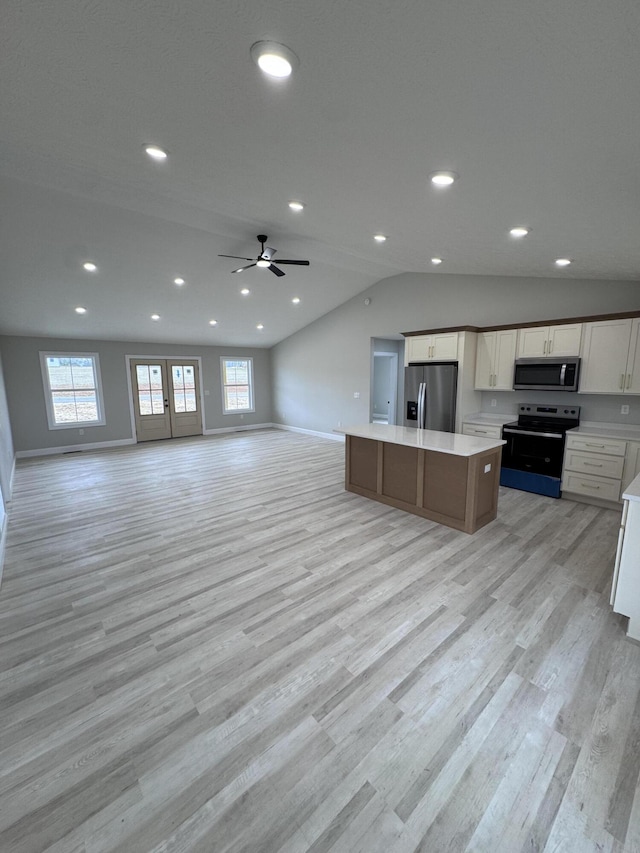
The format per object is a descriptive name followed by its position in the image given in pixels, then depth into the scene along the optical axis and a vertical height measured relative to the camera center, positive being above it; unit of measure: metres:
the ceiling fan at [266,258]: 4.38 +1.48
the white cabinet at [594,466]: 4.02 -1.05
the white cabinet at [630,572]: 2.15 -1.20
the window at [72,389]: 7.30 -0.21
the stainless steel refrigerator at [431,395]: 5.42 -0.28
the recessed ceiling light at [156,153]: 2.13 +1.39
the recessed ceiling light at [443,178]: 1.95 +1.12
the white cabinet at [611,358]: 3.99 +0.22
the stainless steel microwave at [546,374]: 4.39 +0.04
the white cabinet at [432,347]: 5.39 +0.48
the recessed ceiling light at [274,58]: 1.22 +1.14
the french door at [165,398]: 8.41 -0.47
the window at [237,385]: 9.71 -0.19
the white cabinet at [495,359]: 5.02 +0.25
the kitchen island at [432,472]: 3.55 -1.05
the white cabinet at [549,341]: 4.39 +0.46
